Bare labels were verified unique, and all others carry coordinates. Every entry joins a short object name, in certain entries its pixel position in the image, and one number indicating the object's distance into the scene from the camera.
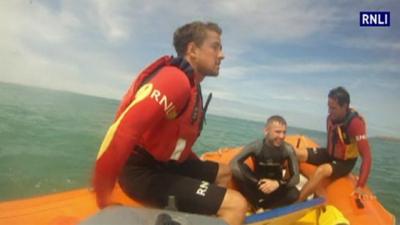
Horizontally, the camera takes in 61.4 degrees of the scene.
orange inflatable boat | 1.18
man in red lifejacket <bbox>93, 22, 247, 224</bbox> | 0.84
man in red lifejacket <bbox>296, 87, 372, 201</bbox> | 2.01
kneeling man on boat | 1.67
